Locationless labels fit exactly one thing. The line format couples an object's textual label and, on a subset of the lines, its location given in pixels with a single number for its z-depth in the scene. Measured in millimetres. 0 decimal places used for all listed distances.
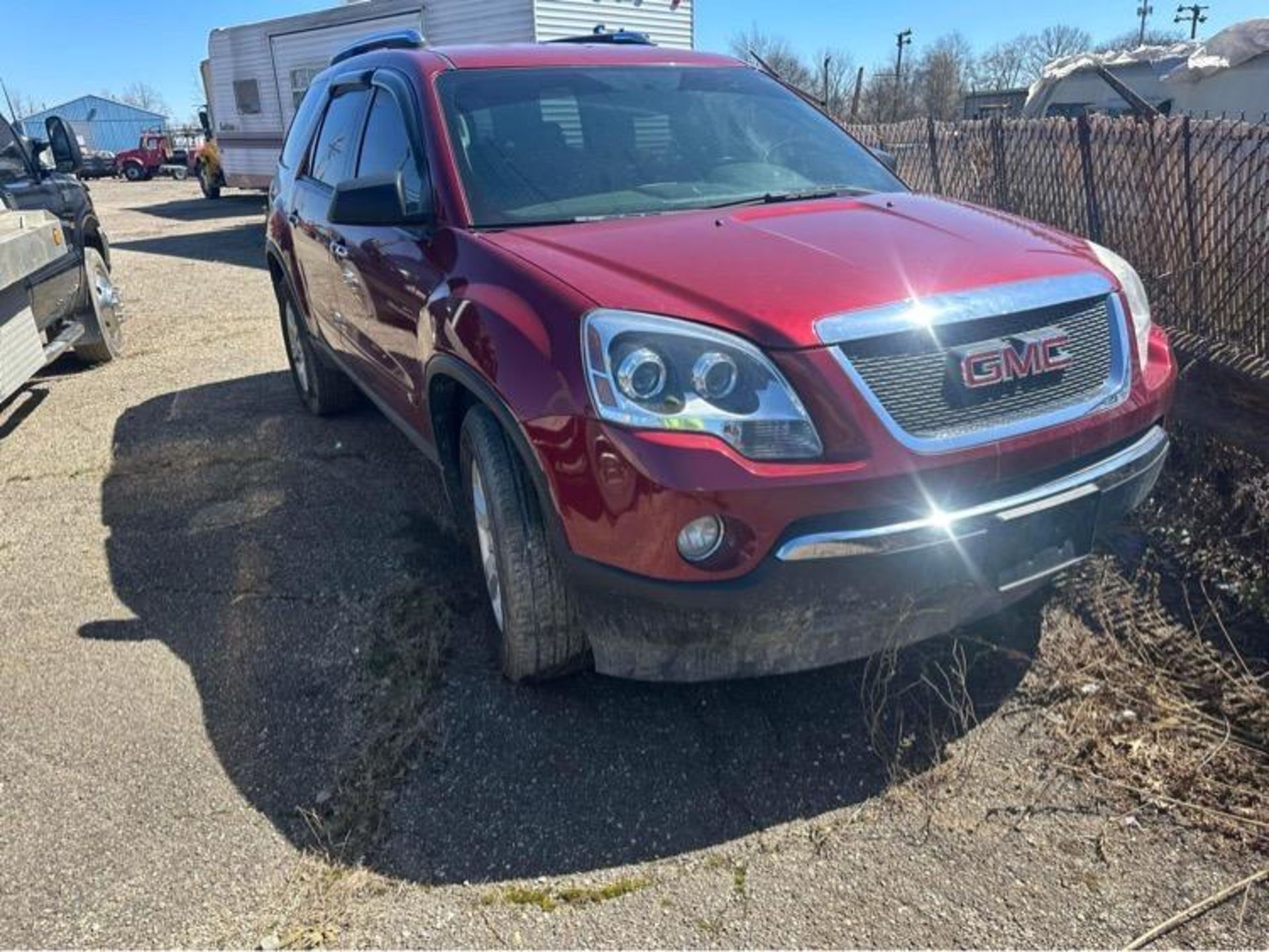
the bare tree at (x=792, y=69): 44562
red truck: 41219
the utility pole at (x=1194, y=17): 62219
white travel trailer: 13234
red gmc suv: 2164
